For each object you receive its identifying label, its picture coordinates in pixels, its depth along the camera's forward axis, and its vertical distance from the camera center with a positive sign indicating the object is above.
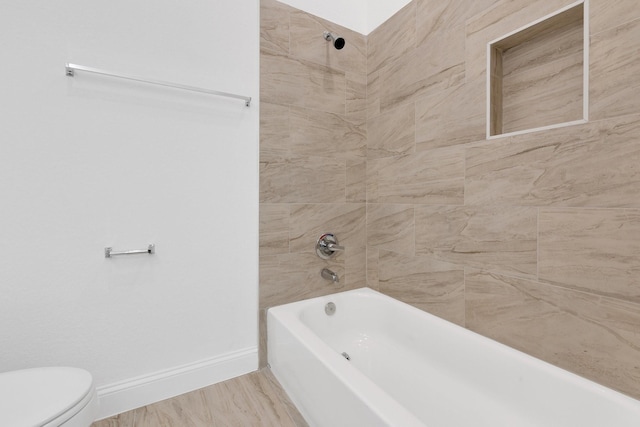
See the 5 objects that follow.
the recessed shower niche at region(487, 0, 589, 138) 1.12 +0.58
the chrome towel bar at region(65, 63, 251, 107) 1.22 +0.60
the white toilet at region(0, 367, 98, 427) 0.85 -0.61
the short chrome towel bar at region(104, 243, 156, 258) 1.33 -0.21
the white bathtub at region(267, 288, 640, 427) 0.98 -0.71
